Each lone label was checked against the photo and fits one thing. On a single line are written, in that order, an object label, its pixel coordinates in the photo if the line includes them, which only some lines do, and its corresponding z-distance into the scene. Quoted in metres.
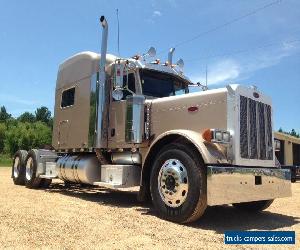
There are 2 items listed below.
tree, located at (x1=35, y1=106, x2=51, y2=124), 84.71
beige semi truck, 4.27
